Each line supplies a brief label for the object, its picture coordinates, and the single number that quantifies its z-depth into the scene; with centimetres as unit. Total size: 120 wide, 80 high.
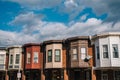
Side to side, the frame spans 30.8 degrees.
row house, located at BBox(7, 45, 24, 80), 4256
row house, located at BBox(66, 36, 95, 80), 3378
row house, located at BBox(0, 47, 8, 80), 4530
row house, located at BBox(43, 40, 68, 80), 3678
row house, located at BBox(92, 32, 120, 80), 3116
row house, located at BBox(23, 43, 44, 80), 3972
